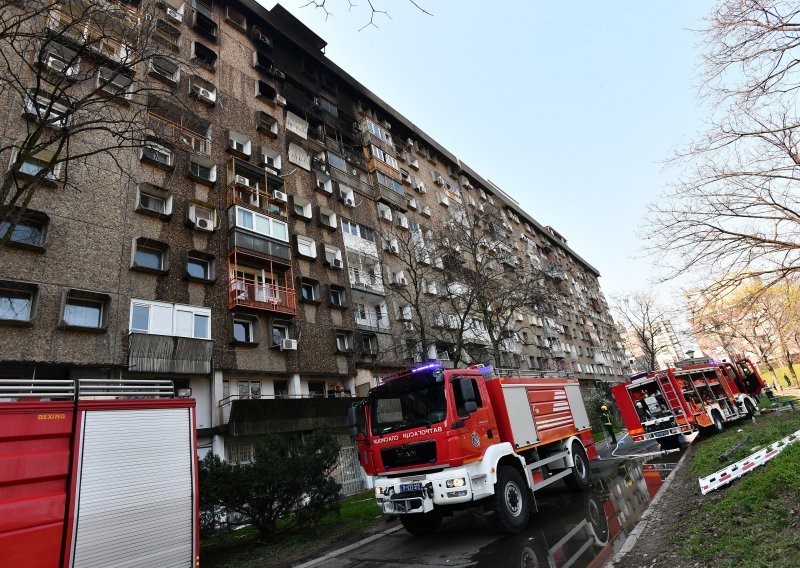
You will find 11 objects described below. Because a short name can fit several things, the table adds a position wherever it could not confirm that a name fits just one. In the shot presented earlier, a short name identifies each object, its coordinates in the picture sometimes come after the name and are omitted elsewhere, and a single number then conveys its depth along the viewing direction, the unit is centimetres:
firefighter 2185
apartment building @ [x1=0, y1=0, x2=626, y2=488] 1412
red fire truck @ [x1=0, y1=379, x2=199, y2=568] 502
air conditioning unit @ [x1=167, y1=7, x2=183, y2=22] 2214
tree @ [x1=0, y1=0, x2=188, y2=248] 722
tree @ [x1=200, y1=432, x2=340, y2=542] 862
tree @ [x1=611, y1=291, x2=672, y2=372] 4462
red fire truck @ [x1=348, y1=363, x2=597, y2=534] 734
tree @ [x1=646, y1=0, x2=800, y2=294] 948
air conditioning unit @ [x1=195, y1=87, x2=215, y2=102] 2231
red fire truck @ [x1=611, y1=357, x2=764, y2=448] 1533
